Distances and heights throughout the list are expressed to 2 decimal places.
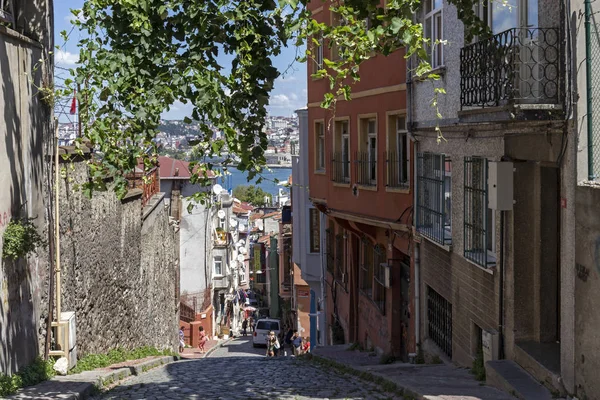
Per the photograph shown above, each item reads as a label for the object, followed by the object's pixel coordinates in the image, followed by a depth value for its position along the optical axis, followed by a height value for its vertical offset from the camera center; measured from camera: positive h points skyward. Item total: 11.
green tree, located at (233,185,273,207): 146.75 -5.87
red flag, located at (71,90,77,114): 14.30 +0.88
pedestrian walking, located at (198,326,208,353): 42.66 -8.50
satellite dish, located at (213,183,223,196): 39.00 -1.26
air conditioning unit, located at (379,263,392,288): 18.34 -2.39
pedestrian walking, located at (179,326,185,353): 38.57 -7.80
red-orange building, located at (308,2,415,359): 17.56 -0.73
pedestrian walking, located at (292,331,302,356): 36.00 -7.33
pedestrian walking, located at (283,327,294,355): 43.92 -8.68
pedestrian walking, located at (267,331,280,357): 35.41 -7.15
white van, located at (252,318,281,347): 47.19 -8.88
